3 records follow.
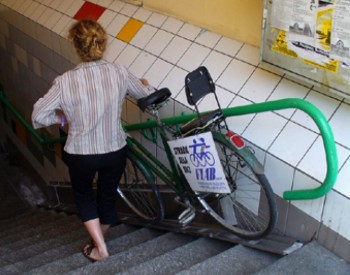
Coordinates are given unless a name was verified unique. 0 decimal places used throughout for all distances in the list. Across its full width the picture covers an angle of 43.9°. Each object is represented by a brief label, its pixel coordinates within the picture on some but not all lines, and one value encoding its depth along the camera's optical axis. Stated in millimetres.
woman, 2248
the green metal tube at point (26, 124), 4268
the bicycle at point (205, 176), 2174
